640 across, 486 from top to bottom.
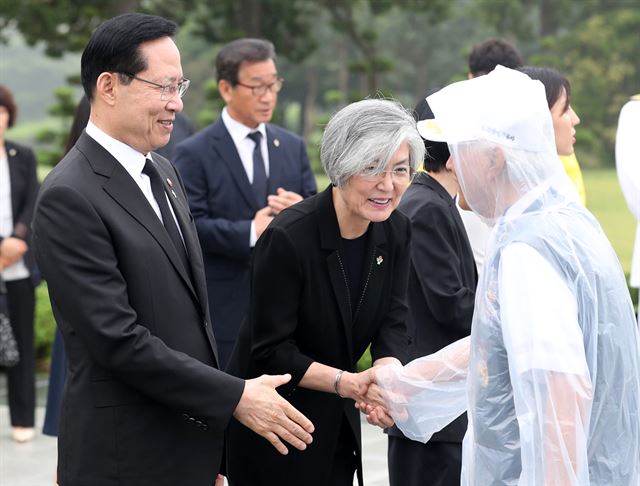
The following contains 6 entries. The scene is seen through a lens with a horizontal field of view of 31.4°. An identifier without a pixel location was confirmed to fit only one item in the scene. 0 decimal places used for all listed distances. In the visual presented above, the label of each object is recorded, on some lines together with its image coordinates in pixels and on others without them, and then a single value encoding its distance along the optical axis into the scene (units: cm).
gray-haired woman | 323
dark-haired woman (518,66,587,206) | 425
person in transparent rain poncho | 235
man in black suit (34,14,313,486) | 271
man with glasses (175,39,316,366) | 518
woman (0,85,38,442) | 636
